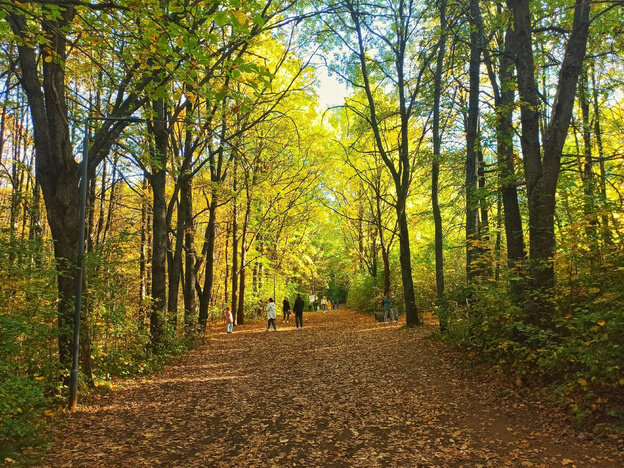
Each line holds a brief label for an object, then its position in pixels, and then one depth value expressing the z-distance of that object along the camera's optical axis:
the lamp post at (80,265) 6.59
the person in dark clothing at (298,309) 20.11
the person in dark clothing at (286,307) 23.47
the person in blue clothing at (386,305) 19.05
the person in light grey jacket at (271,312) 18.75
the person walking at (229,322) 18.33
